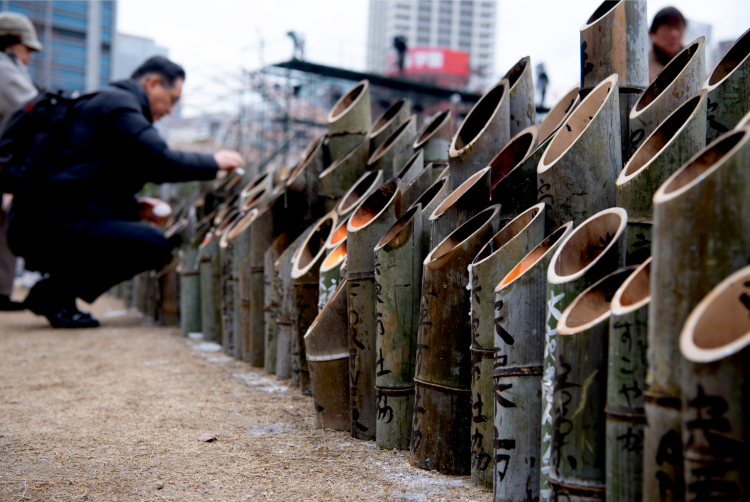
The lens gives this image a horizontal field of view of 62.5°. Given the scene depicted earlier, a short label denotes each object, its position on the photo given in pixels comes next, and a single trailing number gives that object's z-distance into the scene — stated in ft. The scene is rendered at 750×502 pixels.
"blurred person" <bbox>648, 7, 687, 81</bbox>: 12.30
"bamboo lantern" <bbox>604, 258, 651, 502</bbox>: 3.82
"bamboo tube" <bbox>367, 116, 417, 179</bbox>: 9.61
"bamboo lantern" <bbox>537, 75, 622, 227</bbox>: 5.52
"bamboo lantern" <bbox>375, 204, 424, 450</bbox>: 6.35
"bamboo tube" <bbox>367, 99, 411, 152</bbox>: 10.34
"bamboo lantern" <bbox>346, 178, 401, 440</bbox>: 6.81
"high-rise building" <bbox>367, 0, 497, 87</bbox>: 378.53
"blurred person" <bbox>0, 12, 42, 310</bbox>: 15.20
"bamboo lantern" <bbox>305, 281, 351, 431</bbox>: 7.16
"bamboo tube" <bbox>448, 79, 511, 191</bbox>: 7.02
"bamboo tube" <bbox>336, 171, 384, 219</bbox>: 8.52
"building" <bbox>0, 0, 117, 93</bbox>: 149.05
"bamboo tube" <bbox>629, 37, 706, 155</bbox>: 6.17
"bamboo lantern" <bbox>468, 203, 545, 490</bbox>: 5.22
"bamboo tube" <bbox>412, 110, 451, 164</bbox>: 9.46
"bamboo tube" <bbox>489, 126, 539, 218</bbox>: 6.17
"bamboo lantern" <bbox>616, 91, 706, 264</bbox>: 4.79
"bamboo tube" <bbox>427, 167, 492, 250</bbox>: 6.11
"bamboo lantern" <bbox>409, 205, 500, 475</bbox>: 5.62
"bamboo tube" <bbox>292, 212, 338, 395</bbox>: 8.43
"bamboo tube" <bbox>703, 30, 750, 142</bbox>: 5.68
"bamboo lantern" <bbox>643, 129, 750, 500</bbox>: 3.38
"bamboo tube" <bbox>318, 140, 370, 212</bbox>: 10.07
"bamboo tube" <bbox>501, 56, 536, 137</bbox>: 8.02
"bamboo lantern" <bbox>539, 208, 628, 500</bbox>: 4.35
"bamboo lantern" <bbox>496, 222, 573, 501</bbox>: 4.82
